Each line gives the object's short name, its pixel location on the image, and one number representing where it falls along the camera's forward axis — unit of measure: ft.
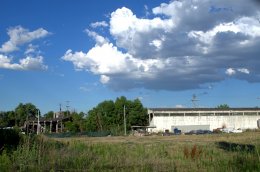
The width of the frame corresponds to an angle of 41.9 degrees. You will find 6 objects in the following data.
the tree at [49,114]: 349.66
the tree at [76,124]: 244.12
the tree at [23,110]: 319.69
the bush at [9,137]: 47.60
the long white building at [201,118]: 262.23
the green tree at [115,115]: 243.64
